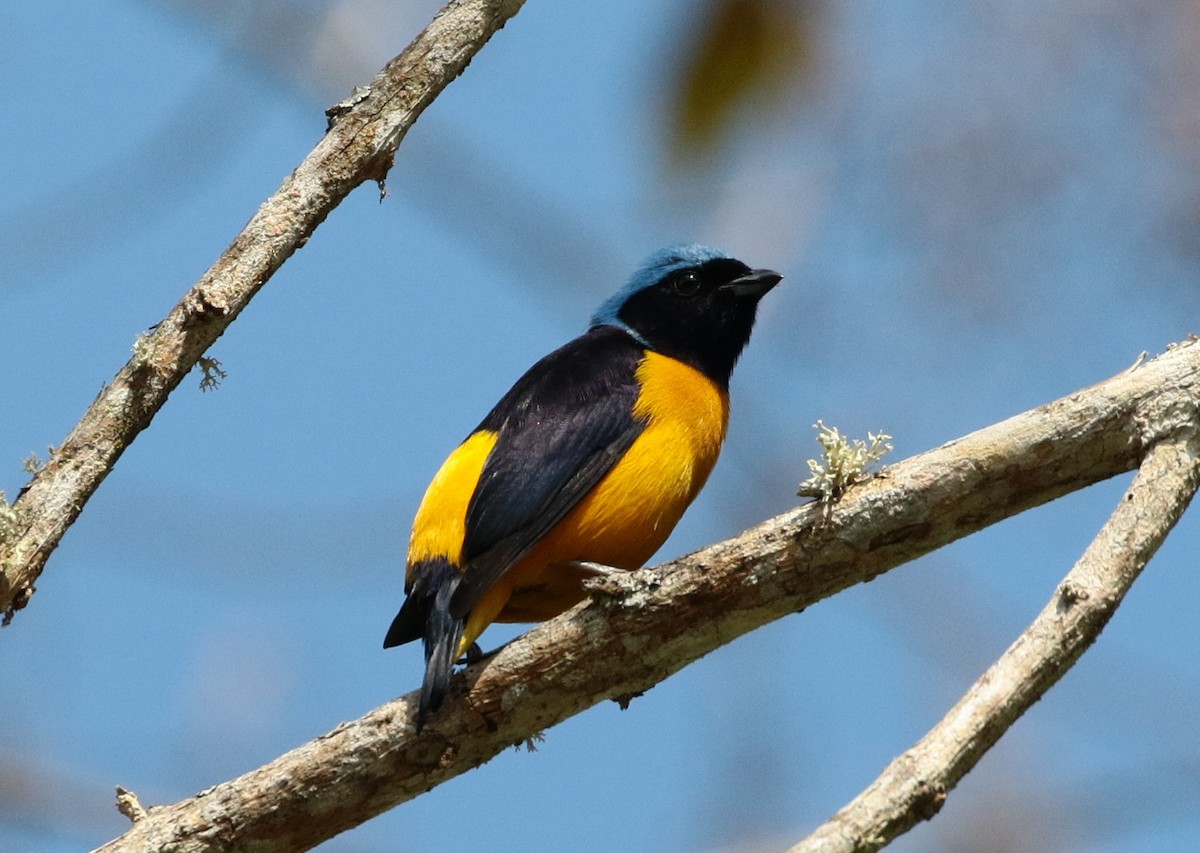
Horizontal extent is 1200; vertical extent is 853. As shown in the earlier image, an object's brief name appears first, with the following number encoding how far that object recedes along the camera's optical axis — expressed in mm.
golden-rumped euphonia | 10219
